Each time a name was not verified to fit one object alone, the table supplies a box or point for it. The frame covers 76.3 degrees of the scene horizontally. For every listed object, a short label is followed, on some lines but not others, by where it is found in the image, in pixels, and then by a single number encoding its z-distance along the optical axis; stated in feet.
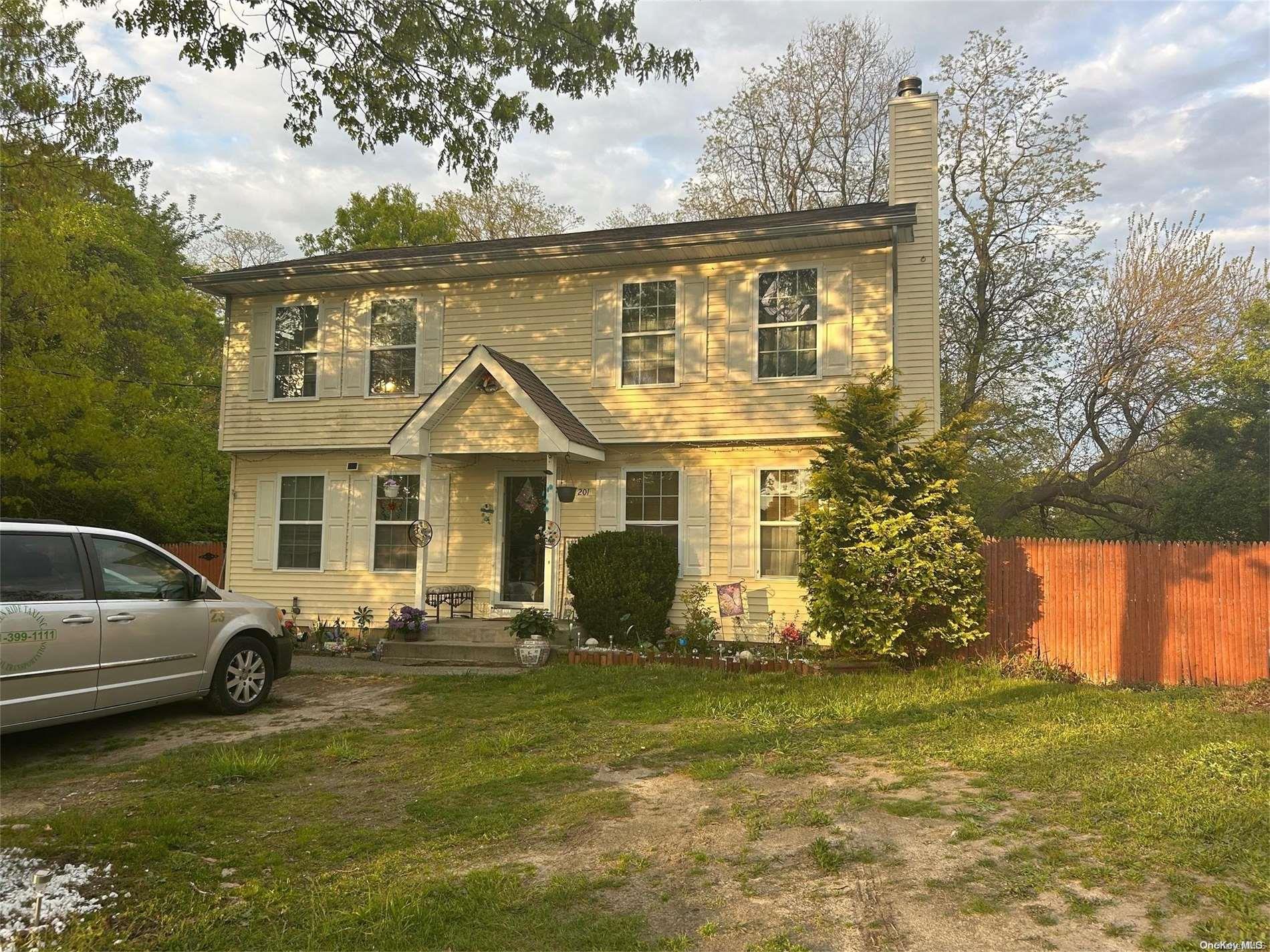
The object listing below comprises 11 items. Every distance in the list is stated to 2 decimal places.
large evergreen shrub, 30.09
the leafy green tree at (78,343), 37.58
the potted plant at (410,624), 37.09
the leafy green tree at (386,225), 90.38
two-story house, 37.50
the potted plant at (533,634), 33.73
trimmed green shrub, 35.22
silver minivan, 18.52
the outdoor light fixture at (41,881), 11.65
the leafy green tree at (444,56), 23.16
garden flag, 36.68
